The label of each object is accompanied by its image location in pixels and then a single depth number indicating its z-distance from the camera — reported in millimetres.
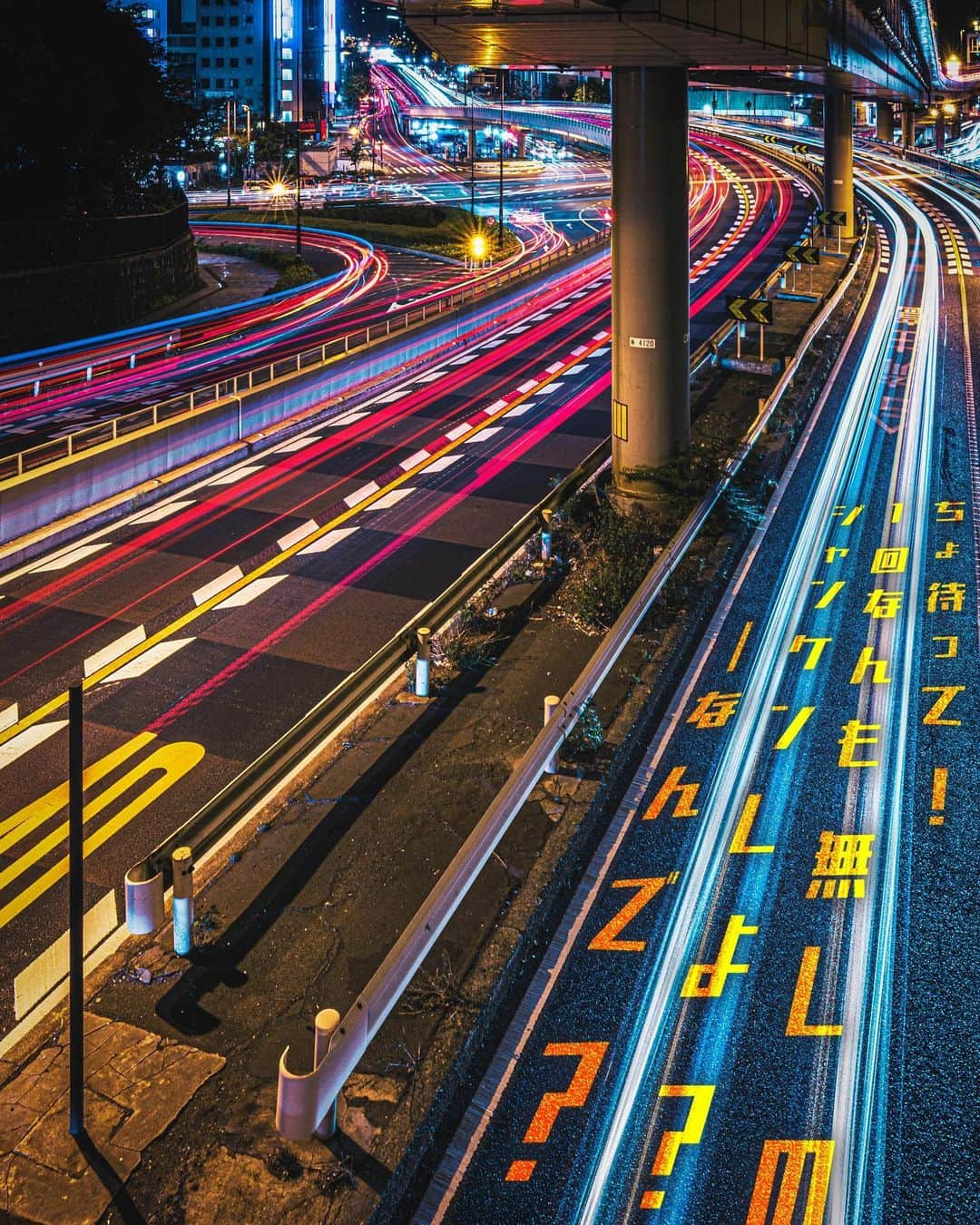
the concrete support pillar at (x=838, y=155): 48625
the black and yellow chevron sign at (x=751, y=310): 24703
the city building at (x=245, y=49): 193000
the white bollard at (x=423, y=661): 11688
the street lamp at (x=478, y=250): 67250
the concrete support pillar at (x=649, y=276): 16516
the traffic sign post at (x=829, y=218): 45250
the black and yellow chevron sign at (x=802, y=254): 35469
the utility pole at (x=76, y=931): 5512
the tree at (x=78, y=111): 44531
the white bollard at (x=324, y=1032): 6016
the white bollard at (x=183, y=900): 7809
